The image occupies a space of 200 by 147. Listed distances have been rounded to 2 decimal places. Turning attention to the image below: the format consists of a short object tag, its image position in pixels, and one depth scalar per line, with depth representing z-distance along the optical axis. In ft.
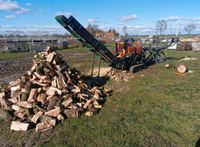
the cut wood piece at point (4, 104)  13.22
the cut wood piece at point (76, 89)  14.87
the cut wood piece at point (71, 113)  12.76
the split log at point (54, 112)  12.47
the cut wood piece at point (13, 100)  13.77
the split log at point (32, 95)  13.37
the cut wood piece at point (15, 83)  15.00
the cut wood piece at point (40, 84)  14.53
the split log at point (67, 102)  13.34
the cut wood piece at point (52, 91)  13.90
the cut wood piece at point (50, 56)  15.83
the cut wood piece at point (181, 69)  23.85
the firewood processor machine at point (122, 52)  18.29
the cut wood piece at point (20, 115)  12.74
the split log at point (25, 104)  12.94
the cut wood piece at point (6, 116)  12.62
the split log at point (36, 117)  12.07
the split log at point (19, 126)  11.49
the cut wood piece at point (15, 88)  14.50
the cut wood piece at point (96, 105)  14.06
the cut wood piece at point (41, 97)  13.51
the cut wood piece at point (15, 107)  13.13
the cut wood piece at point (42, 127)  11.35
